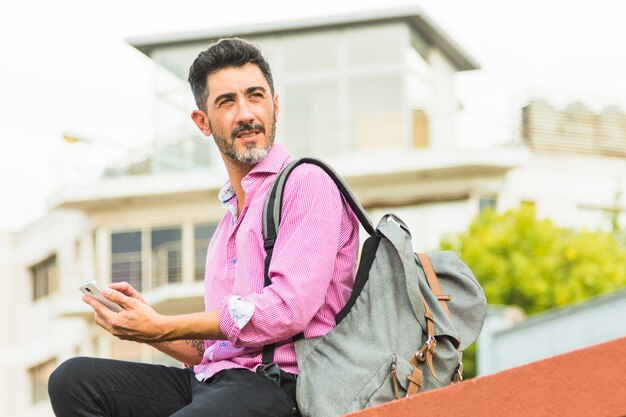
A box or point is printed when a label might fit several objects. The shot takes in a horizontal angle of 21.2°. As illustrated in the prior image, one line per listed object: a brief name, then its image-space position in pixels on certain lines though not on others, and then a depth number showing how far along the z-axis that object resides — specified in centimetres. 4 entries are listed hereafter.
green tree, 3361
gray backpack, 405
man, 406
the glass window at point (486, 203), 3885
